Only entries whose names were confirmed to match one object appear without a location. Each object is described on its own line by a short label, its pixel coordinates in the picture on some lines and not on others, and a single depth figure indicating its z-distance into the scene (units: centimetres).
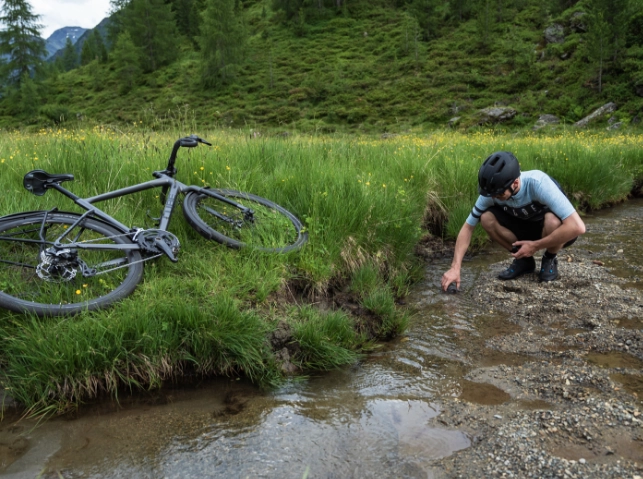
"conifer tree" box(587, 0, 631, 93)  3712
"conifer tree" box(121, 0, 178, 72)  7694
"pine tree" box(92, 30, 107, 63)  8888
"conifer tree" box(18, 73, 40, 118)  6194
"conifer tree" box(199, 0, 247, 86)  6469
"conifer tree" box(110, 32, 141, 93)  7162
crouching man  540
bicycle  403
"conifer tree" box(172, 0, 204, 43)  9262
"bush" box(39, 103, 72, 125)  4496
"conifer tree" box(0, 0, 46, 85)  6862
